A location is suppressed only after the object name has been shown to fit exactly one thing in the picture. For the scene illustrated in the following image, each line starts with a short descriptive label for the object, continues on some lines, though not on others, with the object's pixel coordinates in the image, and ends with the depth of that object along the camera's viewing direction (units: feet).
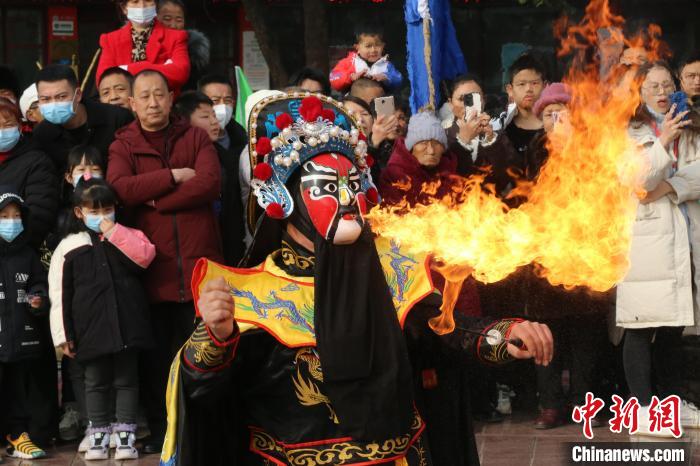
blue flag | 45.72
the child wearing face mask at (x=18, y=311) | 38.12
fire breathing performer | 22.97
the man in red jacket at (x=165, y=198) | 37.55
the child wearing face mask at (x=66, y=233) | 38.72
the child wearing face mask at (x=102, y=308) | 37.40
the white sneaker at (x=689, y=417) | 39.52
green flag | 48.55
